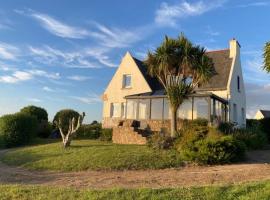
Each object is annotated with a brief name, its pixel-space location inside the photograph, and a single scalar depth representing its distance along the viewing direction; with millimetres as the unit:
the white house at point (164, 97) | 15088
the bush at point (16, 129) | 16569
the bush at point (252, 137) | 12776
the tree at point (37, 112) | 21029
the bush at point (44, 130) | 20312
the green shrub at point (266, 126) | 18425
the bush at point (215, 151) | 9149
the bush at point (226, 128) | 13073
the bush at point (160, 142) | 11004
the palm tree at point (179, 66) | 12587
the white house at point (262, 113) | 38454
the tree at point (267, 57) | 8807
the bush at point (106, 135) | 15511
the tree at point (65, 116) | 19438
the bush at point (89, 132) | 17839
